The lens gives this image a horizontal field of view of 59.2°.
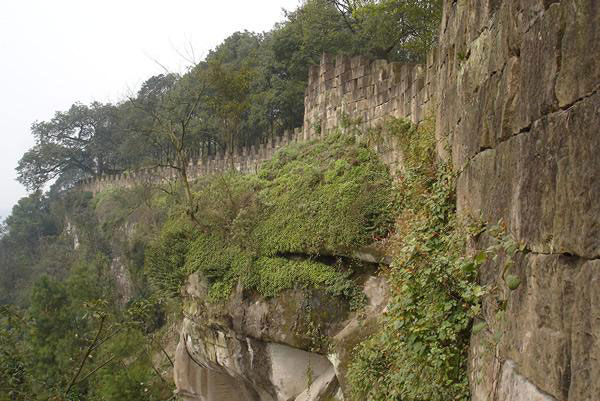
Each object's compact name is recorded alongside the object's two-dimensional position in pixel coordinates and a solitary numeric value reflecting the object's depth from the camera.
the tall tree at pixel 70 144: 49.19
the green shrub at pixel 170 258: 14.85
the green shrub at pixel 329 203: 9.73
